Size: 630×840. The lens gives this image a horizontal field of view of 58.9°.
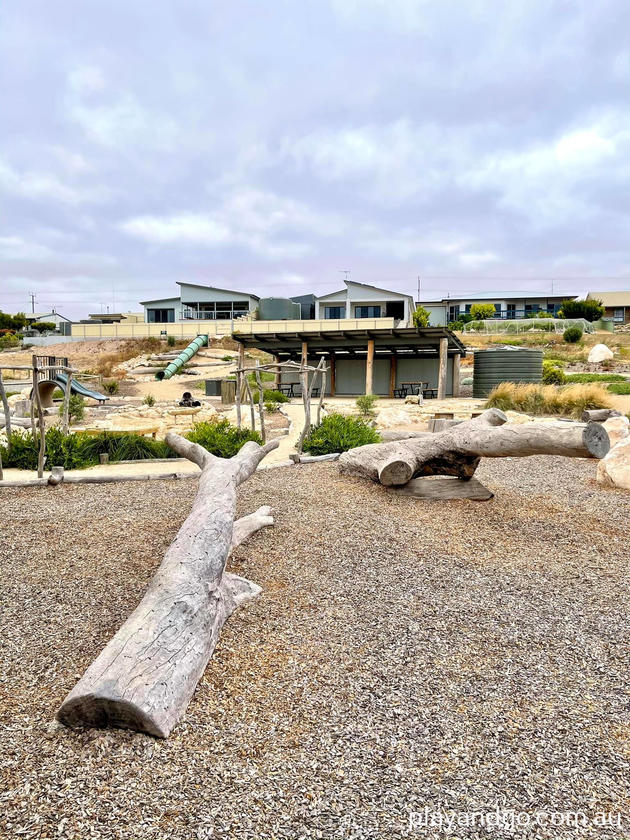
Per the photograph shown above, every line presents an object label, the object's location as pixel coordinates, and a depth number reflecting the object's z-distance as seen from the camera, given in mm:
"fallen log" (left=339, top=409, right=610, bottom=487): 5184
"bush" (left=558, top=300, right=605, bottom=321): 46812
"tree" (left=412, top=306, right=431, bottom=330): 42669
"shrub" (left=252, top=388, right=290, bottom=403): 21959
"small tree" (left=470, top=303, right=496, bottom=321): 49100
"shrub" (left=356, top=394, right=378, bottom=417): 17156
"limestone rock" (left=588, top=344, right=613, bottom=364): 31094
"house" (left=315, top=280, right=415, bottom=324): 41344
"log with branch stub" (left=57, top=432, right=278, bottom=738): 2275
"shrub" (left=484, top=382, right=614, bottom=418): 14906
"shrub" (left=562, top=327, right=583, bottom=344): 37125
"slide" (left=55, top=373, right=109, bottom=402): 19716
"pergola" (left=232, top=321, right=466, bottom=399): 20984
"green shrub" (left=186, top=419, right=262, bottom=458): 9586
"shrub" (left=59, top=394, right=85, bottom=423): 15383
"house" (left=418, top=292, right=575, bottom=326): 56562
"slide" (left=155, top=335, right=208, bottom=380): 30156
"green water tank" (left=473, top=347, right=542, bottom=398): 21531
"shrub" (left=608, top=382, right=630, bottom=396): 19995
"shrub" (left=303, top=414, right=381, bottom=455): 9609
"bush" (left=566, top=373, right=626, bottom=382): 23859
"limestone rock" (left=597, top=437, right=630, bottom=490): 6977
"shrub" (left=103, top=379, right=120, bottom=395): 25766
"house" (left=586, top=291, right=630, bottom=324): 56000
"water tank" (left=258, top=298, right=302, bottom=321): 42594
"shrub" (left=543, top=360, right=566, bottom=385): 23125
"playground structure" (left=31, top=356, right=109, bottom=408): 17188
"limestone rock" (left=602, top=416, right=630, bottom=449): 8781
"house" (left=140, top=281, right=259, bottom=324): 45750
